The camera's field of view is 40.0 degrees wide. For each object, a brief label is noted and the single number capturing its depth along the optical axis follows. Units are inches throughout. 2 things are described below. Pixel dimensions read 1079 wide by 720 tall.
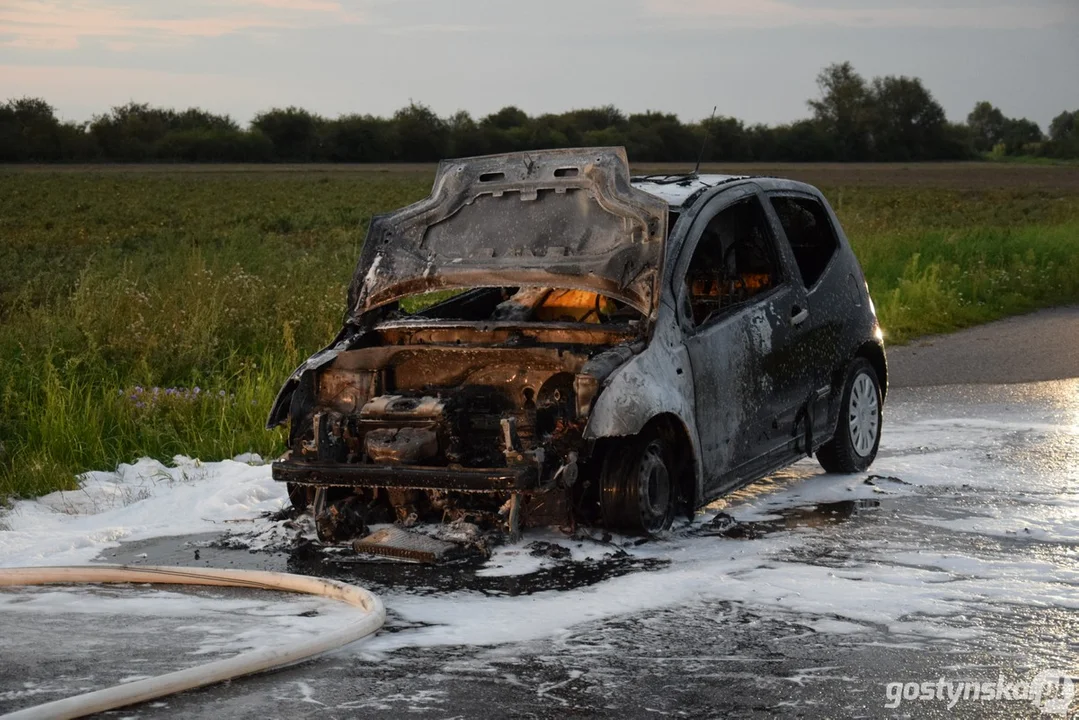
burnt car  277.1
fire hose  181.5
